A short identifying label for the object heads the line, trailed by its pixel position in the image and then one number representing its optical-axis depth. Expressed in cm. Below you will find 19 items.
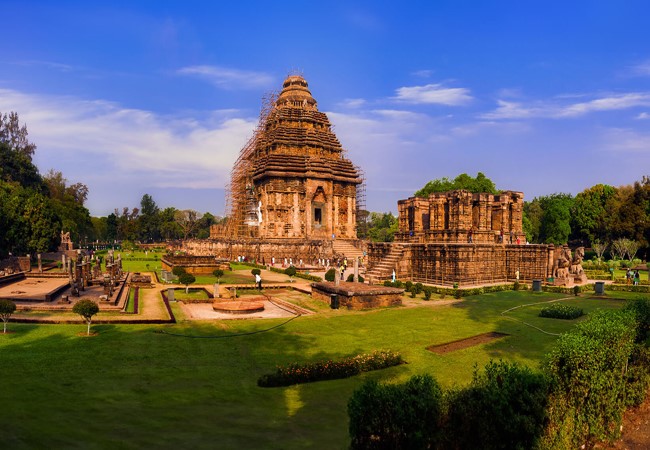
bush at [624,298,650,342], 1076
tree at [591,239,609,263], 5444
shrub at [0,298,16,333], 1394
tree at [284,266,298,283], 3534
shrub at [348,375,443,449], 618
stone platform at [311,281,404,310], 2162
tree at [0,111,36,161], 7262
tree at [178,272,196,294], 2593
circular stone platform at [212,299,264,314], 2012
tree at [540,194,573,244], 6200
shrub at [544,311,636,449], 745
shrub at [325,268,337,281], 2948
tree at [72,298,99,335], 1442
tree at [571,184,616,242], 6128
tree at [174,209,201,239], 11288
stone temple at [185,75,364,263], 5859
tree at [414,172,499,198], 6494
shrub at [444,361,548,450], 668
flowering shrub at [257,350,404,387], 1055
